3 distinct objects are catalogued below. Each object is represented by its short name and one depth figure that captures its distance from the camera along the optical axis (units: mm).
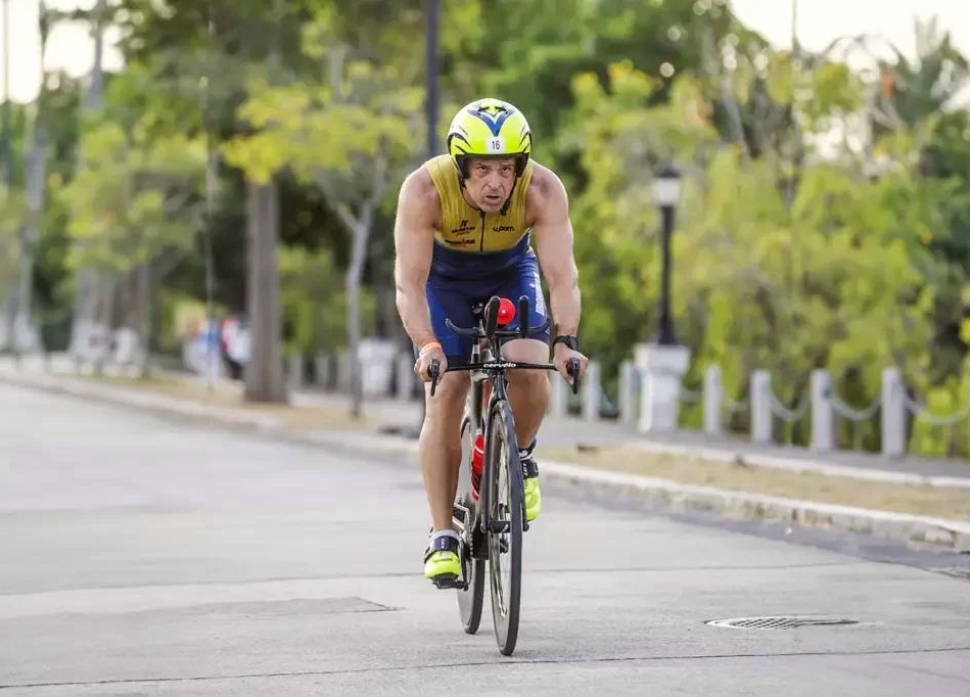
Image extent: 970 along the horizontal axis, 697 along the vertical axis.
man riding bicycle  9828
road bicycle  9414
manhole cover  10531
